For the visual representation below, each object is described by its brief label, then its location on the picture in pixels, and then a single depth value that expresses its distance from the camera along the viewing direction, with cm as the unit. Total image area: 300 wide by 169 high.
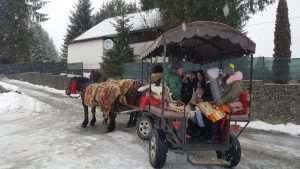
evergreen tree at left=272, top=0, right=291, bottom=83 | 1158
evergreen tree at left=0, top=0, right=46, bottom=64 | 2886
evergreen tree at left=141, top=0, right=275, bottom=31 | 1158
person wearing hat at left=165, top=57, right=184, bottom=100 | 532
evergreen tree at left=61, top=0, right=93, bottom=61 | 3189
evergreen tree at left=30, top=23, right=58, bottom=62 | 3804
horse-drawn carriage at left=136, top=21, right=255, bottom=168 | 445
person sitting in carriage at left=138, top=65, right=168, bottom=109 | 531
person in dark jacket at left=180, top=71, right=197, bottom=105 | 558
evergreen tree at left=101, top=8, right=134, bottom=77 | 1565
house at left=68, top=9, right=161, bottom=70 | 2206
